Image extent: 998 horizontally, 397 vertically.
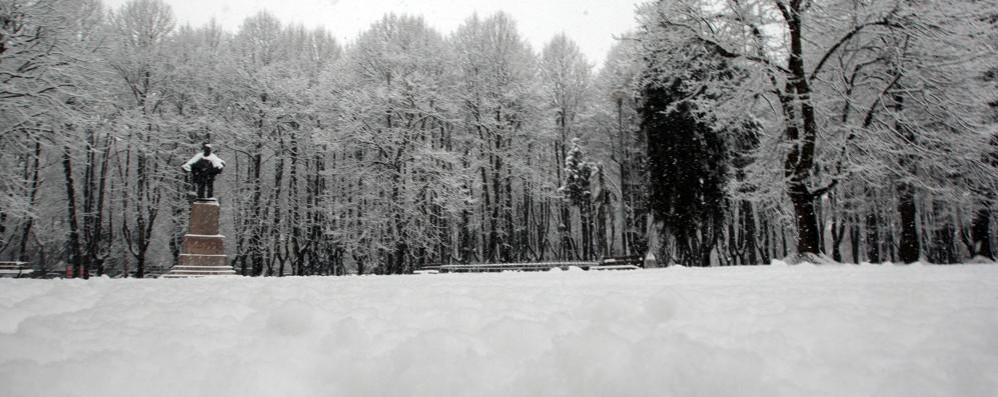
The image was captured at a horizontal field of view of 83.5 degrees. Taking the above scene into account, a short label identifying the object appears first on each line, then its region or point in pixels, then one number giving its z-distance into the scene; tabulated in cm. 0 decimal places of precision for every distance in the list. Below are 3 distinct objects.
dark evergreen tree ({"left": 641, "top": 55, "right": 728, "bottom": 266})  2300
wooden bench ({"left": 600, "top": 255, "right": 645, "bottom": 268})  1798
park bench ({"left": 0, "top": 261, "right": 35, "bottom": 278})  1806
